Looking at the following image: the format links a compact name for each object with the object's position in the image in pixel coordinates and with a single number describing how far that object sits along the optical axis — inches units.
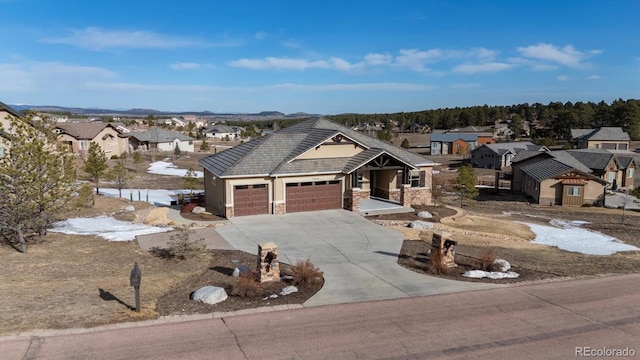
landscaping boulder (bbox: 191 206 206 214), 1013.8
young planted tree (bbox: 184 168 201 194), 1312.1
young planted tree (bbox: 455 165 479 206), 1327.3
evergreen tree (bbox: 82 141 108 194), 1315.2
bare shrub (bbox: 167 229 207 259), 641.0
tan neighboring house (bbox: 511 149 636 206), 1638.8
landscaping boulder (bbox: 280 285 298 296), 516.4
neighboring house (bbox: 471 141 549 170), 2736.2
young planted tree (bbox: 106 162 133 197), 1316.4
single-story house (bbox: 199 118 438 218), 1001.5
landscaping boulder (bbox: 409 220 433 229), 916.6
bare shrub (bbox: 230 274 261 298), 502.3
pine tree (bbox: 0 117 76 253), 624.7
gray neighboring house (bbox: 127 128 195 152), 3262.8
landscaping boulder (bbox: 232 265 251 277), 567.3
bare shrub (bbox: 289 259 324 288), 543.5
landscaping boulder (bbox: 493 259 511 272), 621.1
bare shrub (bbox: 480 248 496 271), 619.5
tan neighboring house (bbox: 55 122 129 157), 2358.5
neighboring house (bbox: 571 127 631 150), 3011.8
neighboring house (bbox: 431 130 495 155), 3553.9
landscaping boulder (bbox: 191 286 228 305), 483.3
